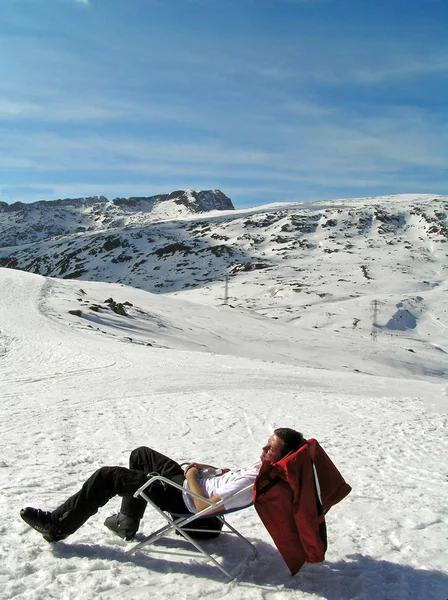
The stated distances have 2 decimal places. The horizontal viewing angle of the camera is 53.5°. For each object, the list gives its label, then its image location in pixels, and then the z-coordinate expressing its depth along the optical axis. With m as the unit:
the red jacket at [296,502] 4.03
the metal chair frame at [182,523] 4.34
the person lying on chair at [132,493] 4.41
